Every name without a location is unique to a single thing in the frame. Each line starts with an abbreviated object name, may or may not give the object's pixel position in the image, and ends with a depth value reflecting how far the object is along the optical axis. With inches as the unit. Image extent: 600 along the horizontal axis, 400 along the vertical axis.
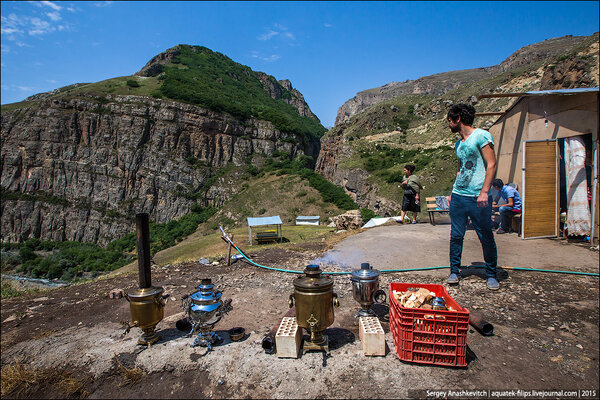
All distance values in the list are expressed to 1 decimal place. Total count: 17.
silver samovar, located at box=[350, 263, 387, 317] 153.8
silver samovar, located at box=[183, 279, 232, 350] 145.6
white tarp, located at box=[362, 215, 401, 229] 476.6
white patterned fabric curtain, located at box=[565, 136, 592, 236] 288.2
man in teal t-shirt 172.6
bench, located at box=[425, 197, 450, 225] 415.7
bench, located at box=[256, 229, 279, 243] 845.2
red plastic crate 115.0
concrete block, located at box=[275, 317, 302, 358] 130.0
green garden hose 208.7
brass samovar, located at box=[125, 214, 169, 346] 145.6
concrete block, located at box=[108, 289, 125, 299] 261.7
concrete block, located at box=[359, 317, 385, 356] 128.5
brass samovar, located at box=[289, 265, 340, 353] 129.8
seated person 331.0
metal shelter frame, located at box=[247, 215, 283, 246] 730.8
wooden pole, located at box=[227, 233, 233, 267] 347.9
